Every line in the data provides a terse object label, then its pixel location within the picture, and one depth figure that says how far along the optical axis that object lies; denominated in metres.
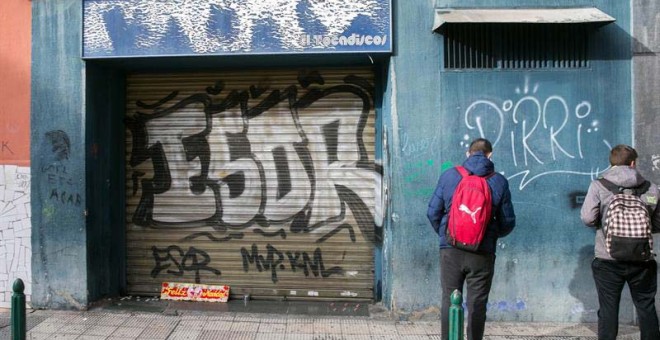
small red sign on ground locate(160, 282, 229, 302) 6.81
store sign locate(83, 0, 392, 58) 6.00
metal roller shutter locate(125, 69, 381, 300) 6.76
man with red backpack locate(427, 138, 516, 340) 4.30
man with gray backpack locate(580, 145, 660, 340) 4.36
